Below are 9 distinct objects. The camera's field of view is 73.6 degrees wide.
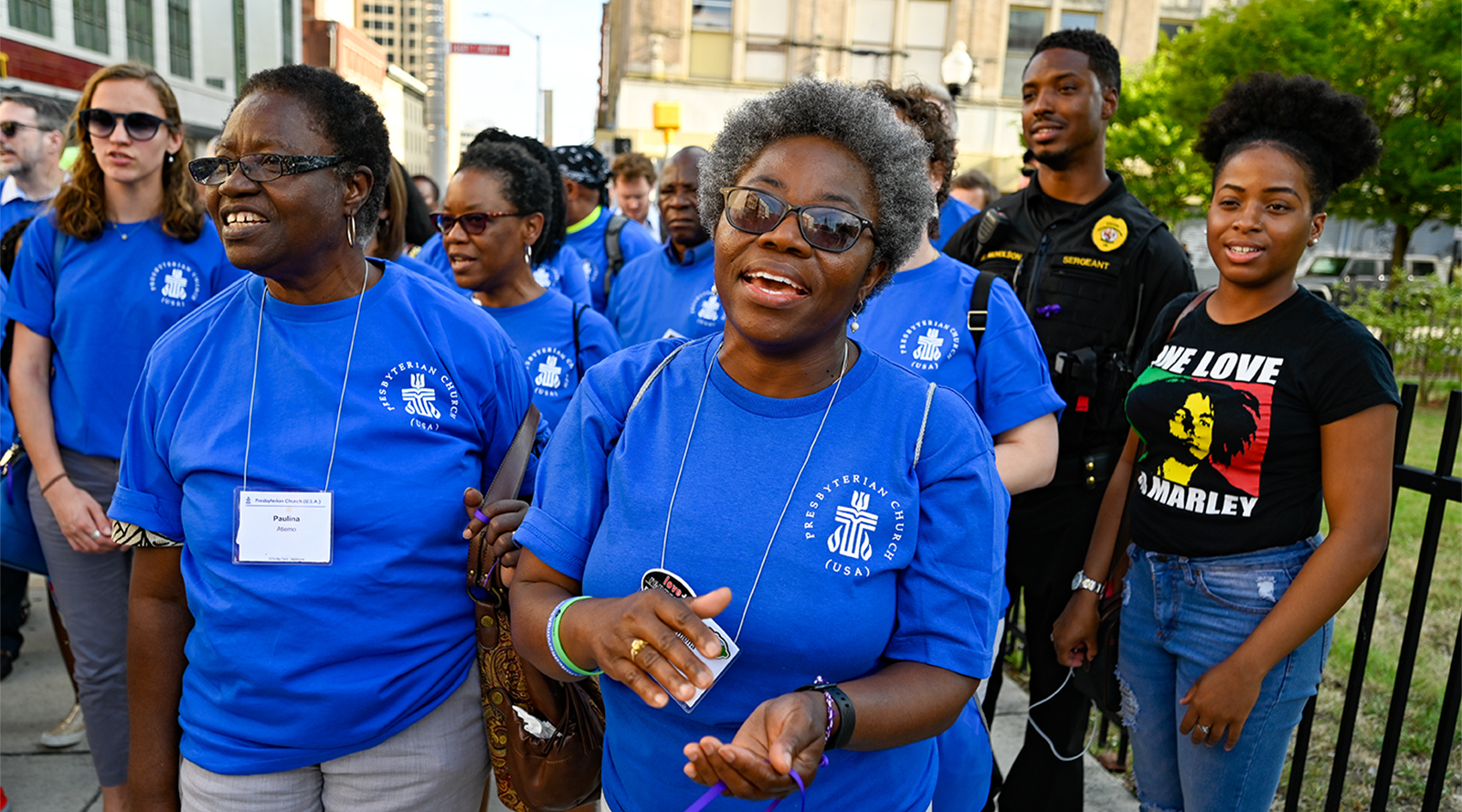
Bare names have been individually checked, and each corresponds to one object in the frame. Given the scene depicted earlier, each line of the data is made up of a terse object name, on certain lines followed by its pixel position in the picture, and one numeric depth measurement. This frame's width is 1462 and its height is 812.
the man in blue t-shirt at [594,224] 6.06
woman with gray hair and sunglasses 1.56
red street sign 15.62
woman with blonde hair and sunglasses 3.10
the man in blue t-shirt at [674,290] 4.12
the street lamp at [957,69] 12.20
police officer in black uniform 3.21
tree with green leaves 17.36
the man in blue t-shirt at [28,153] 5.15
